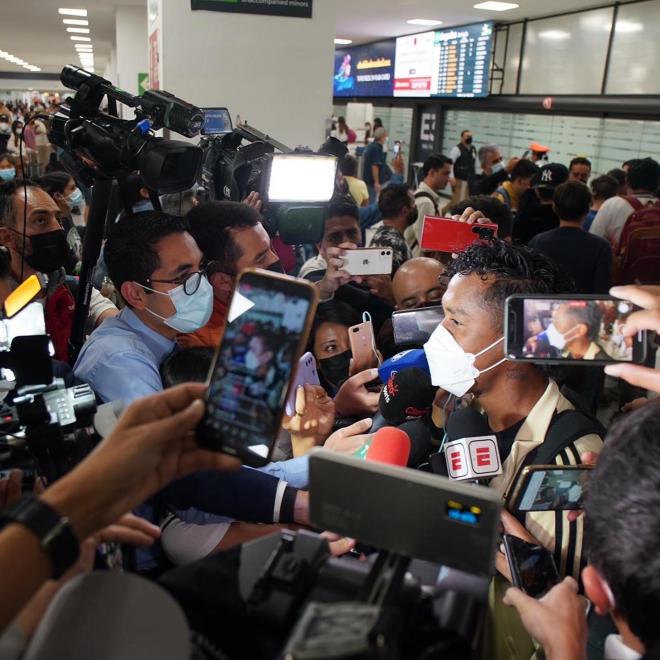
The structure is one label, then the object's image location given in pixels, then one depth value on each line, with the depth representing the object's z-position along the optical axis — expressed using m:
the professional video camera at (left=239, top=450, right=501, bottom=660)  0.62
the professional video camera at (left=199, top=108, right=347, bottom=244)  2.60
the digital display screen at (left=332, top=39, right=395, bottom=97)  11.18
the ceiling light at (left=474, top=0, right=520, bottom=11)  7.09
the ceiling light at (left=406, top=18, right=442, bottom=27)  8.67
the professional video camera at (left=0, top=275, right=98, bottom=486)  1.05
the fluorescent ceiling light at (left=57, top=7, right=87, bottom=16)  8.48
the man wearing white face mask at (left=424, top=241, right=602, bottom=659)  1.51
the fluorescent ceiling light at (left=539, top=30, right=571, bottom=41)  7.47
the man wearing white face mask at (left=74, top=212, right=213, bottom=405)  2.07
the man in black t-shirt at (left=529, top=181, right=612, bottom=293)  3.60
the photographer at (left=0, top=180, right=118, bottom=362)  2.35
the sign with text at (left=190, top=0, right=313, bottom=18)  3.85
